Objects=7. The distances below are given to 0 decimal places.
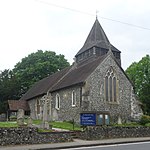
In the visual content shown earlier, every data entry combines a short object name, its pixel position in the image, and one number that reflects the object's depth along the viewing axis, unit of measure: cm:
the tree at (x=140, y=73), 5761
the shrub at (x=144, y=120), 3129
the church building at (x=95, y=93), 3139
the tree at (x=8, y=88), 5519
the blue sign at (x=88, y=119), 2280
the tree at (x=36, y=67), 6081
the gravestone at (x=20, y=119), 2275
